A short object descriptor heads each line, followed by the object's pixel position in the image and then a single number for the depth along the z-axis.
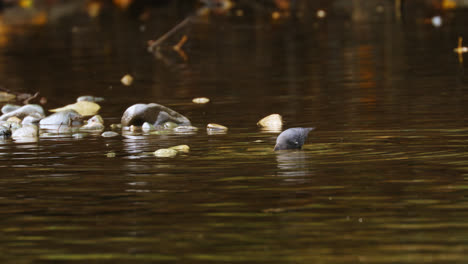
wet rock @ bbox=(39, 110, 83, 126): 19.03
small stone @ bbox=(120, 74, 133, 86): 26.82
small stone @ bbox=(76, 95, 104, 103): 23.16
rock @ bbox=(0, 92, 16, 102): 24.56
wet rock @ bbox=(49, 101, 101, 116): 21.28
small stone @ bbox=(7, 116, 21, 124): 19.40
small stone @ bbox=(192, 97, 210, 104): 21.77
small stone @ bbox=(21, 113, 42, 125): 19.36
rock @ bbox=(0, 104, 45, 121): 20.14
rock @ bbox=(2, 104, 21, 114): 21.50
